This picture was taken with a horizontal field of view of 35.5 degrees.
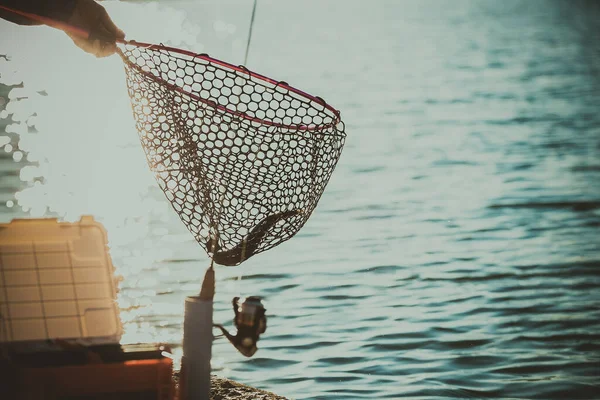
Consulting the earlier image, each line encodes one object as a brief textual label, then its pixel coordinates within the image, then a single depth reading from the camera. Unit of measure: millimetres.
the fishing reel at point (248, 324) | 3648
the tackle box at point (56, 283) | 3650
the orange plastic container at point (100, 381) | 3313
